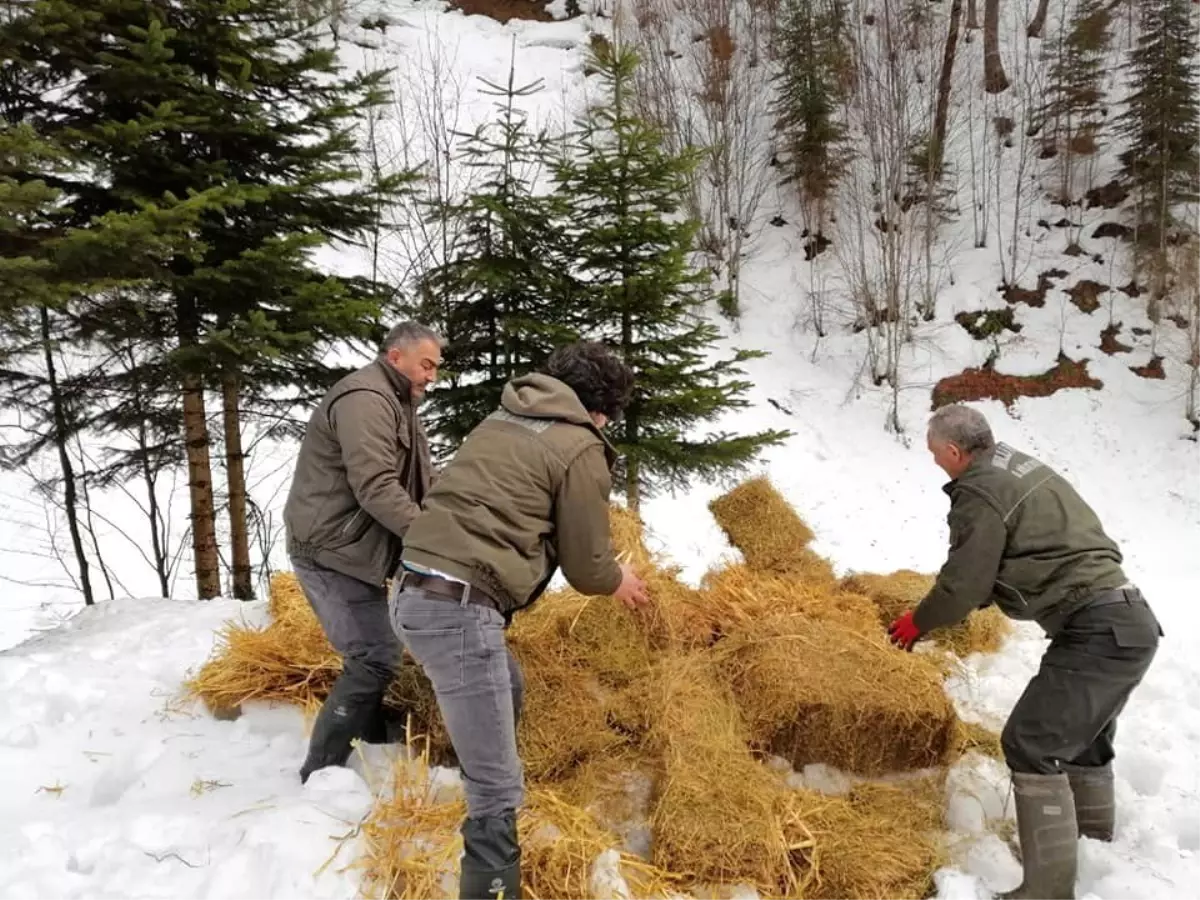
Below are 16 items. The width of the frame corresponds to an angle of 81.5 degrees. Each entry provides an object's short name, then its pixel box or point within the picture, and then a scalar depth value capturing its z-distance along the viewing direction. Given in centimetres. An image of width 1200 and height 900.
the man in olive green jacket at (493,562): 229
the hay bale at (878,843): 259
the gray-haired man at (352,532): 287
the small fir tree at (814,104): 1736
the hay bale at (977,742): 336
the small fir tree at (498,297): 650
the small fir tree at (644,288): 639
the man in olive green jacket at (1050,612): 266
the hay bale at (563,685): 306
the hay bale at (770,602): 388
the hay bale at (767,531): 493
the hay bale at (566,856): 241
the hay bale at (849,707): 312
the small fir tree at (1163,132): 1533
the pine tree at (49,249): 386
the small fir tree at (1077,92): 1728
